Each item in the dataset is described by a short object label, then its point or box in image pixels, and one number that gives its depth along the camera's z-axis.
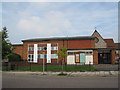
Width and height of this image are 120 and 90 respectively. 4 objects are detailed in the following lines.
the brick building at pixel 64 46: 37.53
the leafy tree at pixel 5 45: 28.00
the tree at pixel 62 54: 19.10
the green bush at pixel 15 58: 37.52
